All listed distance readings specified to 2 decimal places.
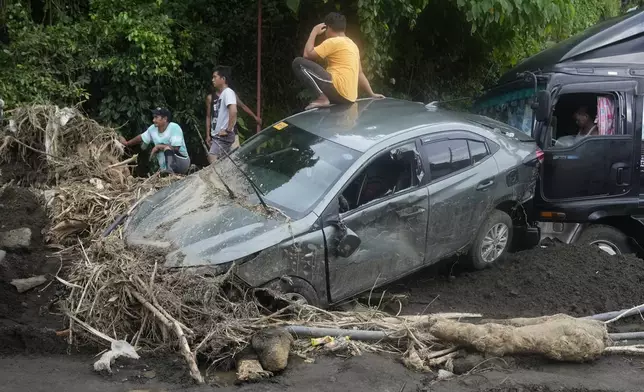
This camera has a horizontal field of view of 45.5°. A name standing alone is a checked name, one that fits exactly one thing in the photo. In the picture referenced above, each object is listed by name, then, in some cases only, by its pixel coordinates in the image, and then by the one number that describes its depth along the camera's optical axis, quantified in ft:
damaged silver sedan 20.16
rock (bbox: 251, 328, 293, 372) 18.01
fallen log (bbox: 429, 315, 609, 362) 19.19
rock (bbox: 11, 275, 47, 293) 22.80
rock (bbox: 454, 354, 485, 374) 18.95
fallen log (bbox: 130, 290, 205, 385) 17.69
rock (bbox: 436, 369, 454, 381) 18.52
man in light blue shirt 30.53
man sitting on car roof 27.78
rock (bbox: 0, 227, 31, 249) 25.09
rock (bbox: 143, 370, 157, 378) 17.92
